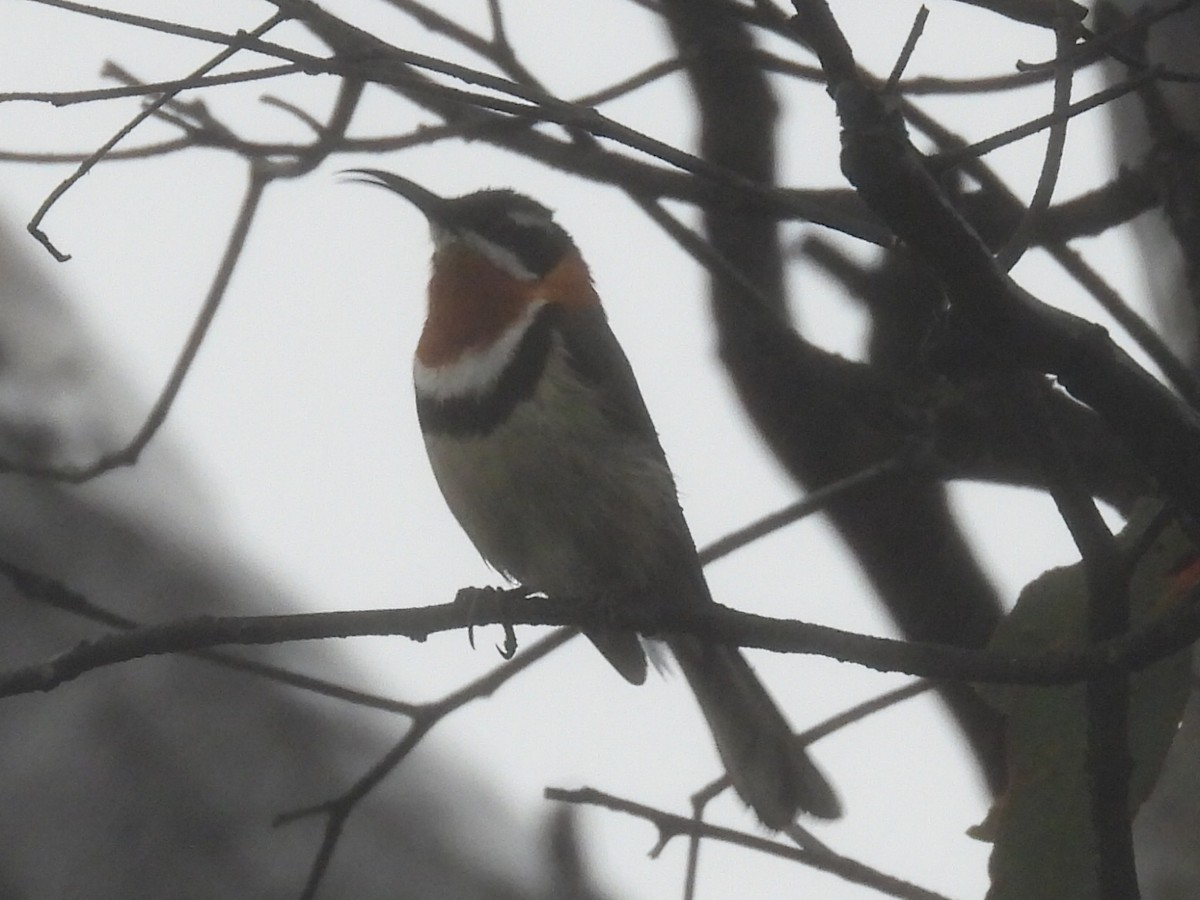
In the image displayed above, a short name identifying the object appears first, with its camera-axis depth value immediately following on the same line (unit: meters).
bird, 6.84
